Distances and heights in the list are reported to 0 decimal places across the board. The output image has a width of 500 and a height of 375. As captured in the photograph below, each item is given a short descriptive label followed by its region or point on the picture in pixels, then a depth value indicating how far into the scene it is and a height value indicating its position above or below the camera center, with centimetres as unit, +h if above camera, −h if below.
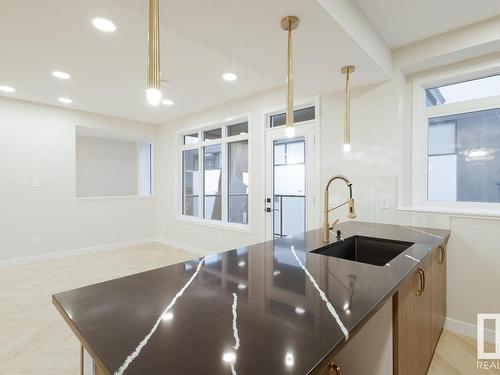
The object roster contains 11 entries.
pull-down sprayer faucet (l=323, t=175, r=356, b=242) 189 -28
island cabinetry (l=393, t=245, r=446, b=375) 125 -76
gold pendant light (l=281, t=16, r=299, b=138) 162 +54
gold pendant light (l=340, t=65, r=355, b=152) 231 +70
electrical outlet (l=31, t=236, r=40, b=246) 454 -94
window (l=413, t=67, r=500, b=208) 249 +44
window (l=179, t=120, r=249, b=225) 453 +23
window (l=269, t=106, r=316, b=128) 356 +97
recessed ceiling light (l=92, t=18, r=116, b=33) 221 +136
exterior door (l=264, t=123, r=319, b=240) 350 +5
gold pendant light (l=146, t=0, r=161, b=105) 99 +45
